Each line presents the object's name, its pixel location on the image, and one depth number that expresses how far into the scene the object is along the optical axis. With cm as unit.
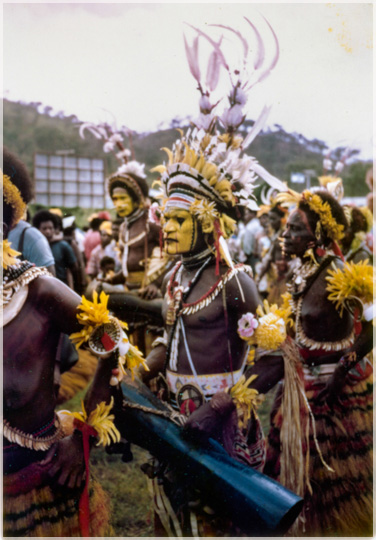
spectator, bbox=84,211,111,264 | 479
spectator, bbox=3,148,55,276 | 342
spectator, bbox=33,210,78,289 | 413
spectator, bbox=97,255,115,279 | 462
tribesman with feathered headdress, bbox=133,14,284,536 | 320
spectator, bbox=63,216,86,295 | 440
